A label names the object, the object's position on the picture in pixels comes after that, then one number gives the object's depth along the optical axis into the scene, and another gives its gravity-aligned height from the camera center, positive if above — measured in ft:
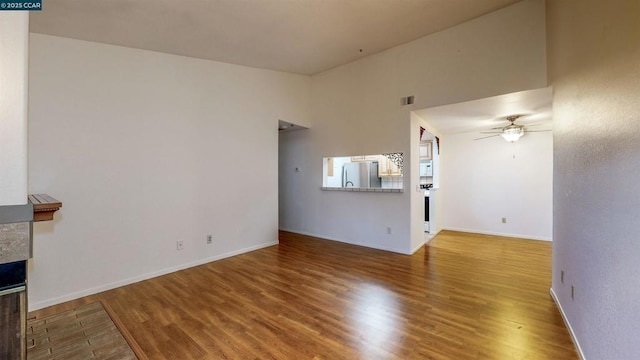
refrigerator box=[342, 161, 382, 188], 17.84 +0.32
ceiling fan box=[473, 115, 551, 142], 15.07 +2.76
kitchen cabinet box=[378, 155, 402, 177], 17.94 +0.85
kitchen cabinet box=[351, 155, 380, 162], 18.07 +1.46
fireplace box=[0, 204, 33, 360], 3.83 -1.37
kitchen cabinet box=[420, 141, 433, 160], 20.47 +2.27
